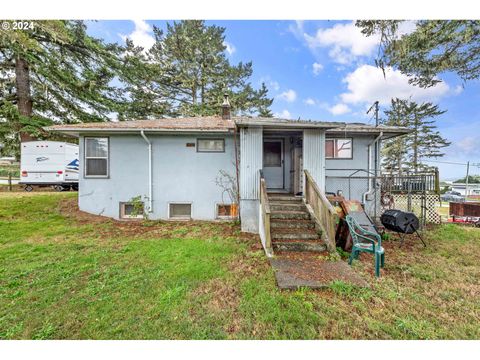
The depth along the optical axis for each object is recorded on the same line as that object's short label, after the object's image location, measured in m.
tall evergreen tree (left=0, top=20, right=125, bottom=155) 11.31
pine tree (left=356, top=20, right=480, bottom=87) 4.60
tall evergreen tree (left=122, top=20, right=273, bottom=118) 15.58
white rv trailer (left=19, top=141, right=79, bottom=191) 11.33
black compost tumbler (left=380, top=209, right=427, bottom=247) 4.98
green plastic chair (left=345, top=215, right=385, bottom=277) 3.54
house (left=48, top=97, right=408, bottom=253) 6.84
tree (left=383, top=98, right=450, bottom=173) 26.20
